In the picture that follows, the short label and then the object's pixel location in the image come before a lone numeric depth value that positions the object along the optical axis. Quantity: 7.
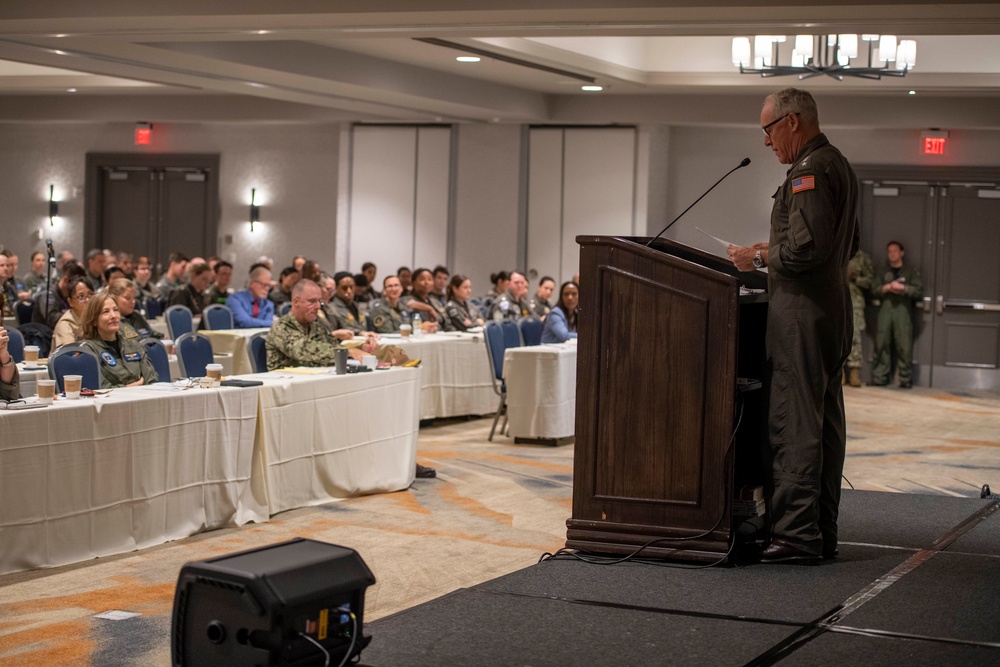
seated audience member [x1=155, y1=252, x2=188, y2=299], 12.96
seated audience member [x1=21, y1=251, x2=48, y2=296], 12.80
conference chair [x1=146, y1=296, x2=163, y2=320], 12.43
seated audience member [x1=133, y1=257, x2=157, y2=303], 12.47
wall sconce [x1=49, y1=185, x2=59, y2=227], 16.53
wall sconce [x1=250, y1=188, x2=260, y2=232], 15.63
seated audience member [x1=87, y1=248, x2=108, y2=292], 13.35
